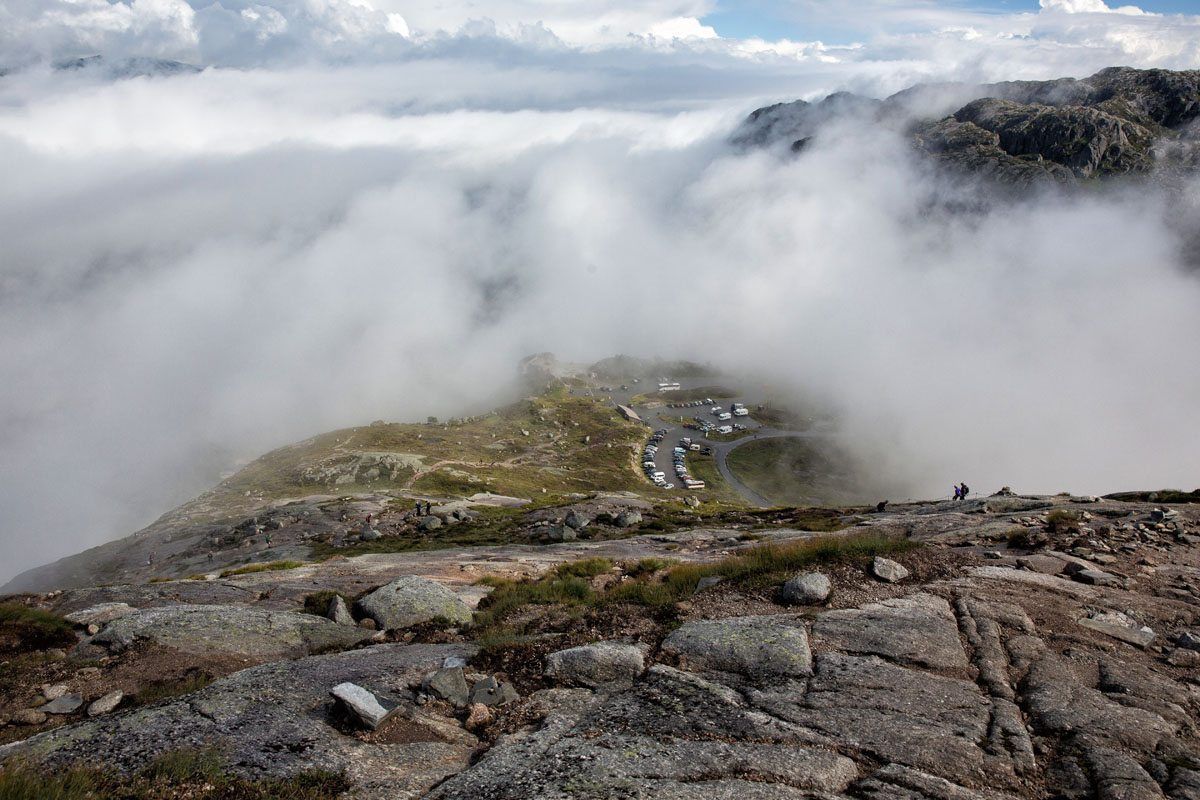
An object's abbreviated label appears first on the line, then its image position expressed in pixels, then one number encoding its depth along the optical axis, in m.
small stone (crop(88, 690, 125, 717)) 15.52
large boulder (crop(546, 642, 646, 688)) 15.46
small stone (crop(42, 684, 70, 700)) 16.30
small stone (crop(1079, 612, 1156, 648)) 16.67
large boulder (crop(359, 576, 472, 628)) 21.86
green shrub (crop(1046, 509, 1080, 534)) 27.03
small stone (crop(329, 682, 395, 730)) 13.41
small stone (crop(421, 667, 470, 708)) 14.88
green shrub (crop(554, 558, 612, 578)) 29.47
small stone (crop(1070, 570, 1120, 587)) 20.70
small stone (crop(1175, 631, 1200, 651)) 16.19
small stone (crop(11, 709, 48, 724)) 15.32
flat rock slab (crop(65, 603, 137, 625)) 20.88
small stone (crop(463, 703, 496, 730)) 14.01
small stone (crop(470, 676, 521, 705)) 14.80
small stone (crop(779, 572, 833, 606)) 19.28
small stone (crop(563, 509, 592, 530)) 55.58
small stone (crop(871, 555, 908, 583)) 20.71
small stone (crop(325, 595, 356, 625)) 22.59
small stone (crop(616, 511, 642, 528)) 57.27
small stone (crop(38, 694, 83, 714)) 15.73
